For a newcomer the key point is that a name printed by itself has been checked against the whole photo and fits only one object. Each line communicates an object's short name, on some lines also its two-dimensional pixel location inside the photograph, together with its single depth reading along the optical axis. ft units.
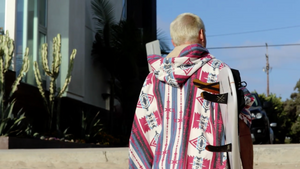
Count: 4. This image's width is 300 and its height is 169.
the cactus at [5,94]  34.06
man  8.18
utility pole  230.27
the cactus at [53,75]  42.51
